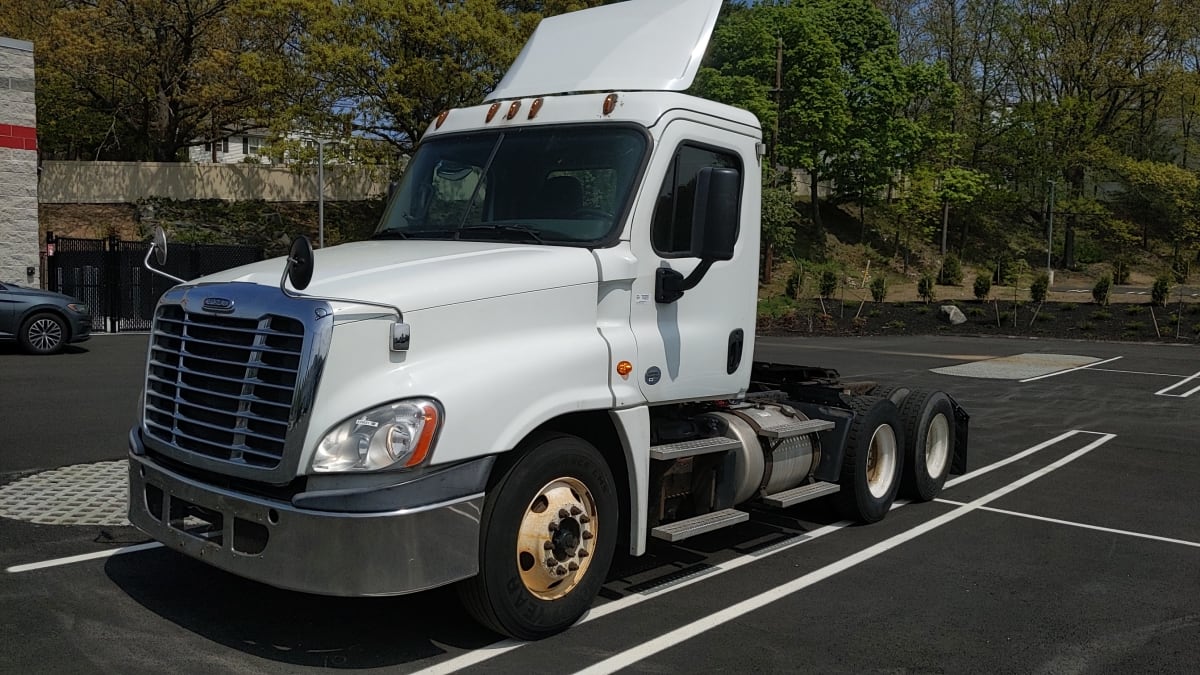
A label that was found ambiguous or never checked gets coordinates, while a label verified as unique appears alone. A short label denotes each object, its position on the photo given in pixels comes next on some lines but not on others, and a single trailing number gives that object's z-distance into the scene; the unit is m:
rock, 31.64
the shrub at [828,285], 36.19
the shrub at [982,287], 34.59
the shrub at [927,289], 35.47
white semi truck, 4.17
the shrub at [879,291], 35.78
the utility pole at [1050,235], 49.97
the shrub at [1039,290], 32.78
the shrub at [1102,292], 32.16
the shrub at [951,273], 47.41
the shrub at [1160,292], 31.90
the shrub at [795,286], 36.75
